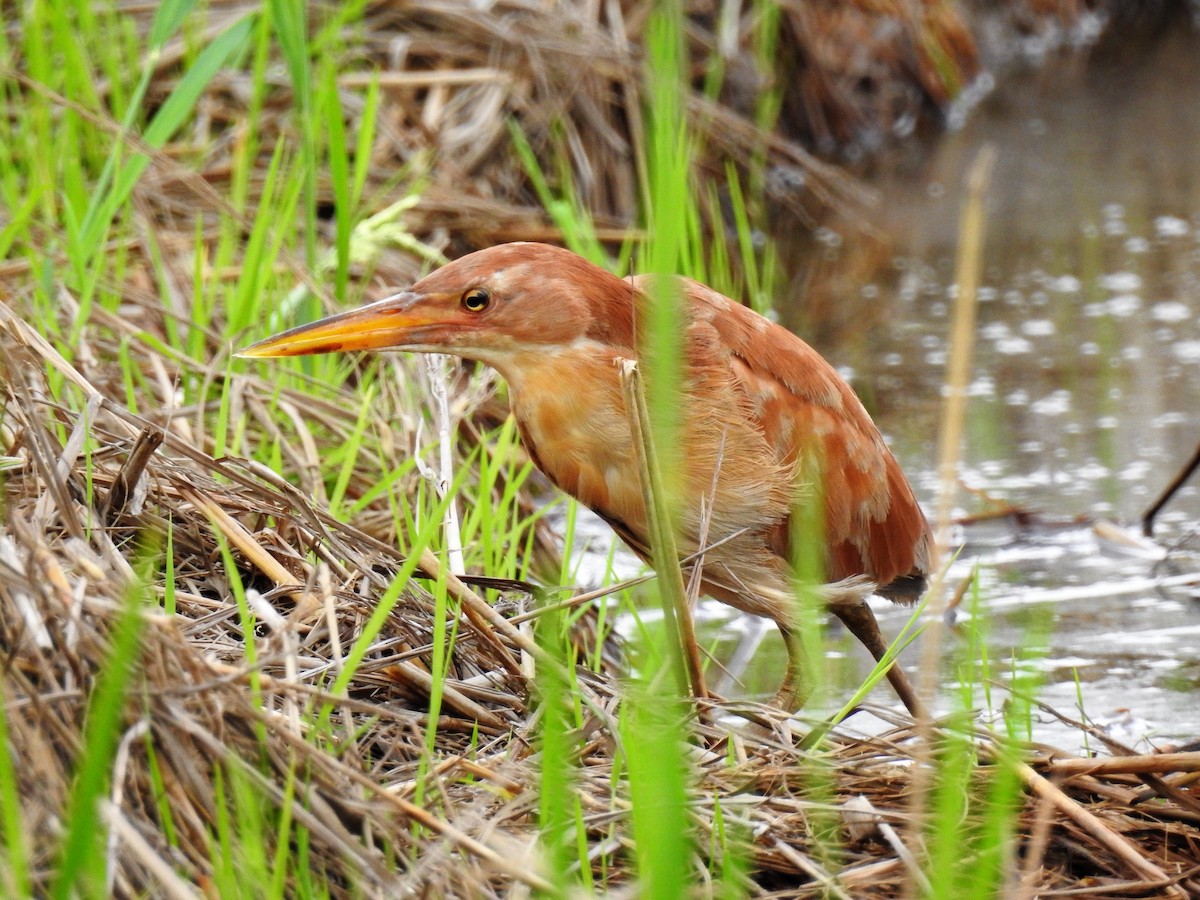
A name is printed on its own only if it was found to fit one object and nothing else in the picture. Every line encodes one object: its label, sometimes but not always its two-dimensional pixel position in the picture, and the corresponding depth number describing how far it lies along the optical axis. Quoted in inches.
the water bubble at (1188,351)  402.0
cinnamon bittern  204.5
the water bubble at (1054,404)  379.6
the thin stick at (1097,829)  161.6
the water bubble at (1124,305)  435.5
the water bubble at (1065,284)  456.1
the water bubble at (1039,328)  428.5
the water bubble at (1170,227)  488.1
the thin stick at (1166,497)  275.4
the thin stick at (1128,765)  169.9
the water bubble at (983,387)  392.2
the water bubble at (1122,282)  452.1
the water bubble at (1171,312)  427.2
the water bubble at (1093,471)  346.3
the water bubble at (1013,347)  416.8
